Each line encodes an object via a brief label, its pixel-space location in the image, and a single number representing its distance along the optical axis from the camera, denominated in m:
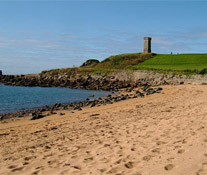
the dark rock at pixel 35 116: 13.98
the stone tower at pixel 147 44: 60.34
